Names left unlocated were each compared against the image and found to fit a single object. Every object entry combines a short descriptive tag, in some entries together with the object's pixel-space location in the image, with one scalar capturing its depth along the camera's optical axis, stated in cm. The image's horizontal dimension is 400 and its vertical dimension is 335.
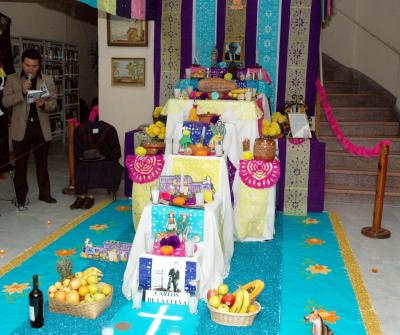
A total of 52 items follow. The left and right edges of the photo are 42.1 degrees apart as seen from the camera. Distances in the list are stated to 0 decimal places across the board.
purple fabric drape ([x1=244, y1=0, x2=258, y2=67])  658
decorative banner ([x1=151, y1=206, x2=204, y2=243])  373
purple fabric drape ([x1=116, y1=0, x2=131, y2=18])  558
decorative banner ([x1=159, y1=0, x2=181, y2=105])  680
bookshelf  933
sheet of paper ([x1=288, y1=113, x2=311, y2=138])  577
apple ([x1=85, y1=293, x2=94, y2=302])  333
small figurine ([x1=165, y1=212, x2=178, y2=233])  369
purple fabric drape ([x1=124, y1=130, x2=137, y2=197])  618
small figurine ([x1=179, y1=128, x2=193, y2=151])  486
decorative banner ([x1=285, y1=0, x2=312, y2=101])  649
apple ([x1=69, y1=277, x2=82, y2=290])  338
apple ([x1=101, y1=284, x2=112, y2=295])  344
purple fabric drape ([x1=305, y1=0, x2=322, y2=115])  646
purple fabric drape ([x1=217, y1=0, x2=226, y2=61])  666
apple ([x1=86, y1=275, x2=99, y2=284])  344
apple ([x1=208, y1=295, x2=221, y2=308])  330
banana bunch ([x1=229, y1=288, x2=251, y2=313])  327
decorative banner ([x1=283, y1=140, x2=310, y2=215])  576
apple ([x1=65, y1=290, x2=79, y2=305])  332
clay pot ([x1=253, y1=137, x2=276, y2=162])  488
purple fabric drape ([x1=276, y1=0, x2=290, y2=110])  651
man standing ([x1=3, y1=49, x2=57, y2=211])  547
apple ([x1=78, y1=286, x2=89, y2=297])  337
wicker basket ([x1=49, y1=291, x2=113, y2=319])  331
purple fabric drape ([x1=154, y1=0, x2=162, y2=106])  682
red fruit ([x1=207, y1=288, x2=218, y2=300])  341
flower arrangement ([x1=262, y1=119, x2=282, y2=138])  536
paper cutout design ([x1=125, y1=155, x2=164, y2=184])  514
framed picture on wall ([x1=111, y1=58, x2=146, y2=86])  717
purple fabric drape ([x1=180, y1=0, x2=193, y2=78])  674
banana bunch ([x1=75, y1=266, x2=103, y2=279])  351
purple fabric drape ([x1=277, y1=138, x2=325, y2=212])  574
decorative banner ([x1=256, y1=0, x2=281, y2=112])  654
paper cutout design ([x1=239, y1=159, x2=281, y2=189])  488
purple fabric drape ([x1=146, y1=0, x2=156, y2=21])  660
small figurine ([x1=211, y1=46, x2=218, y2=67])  650
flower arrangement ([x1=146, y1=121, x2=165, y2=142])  559
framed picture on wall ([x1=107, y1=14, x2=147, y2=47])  705
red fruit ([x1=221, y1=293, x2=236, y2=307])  331
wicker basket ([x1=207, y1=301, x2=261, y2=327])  323
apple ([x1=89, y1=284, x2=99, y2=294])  339
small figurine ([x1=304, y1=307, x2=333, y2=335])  304
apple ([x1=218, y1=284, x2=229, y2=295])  341
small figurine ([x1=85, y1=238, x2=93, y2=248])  442
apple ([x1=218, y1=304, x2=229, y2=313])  326
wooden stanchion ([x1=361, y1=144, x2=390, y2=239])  511
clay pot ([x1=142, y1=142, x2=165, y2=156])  532
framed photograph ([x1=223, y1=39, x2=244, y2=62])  663
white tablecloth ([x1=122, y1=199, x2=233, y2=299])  370
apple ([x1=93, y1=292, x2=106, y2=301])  334
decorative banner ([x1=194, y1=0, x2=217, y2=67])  670
